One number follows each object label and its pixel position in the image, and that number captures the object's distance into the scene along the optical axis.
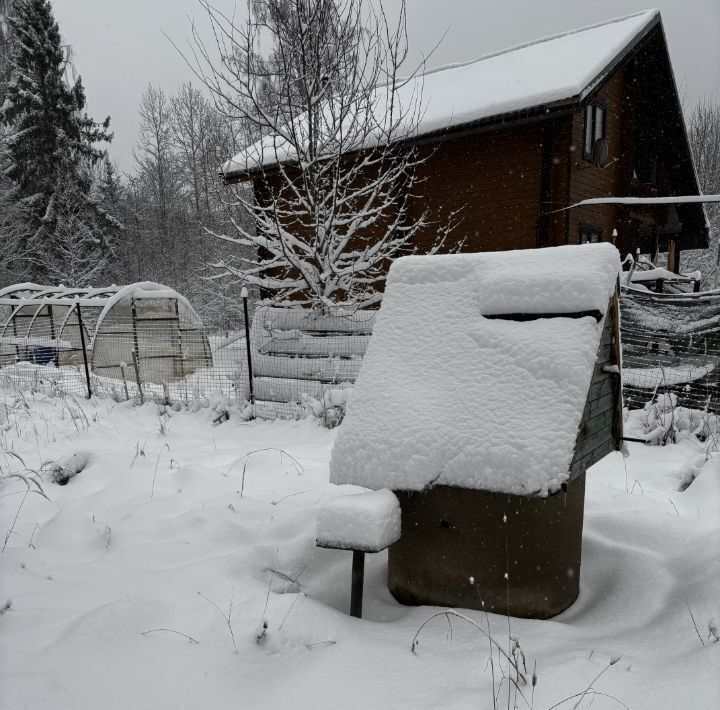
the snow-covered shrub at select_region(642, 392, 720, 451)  4.59
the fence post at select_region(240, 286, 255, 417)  6.52
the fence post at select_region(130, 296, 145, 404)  7.13
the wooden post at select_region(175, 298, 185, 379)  10.07
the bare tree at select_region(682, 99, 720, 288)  24.05
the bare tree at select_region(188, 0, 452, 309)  7.79
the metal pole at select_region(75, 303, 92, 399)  7.70
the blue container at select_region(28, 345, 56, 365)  13.15
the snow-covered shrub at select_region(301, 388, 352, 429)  5.75
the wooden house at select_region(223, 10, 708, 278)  10.13
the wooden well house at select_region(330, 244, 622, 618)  2.08
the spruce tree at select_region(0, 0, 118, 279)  21.83
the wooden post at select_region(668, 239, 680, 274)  16.17
